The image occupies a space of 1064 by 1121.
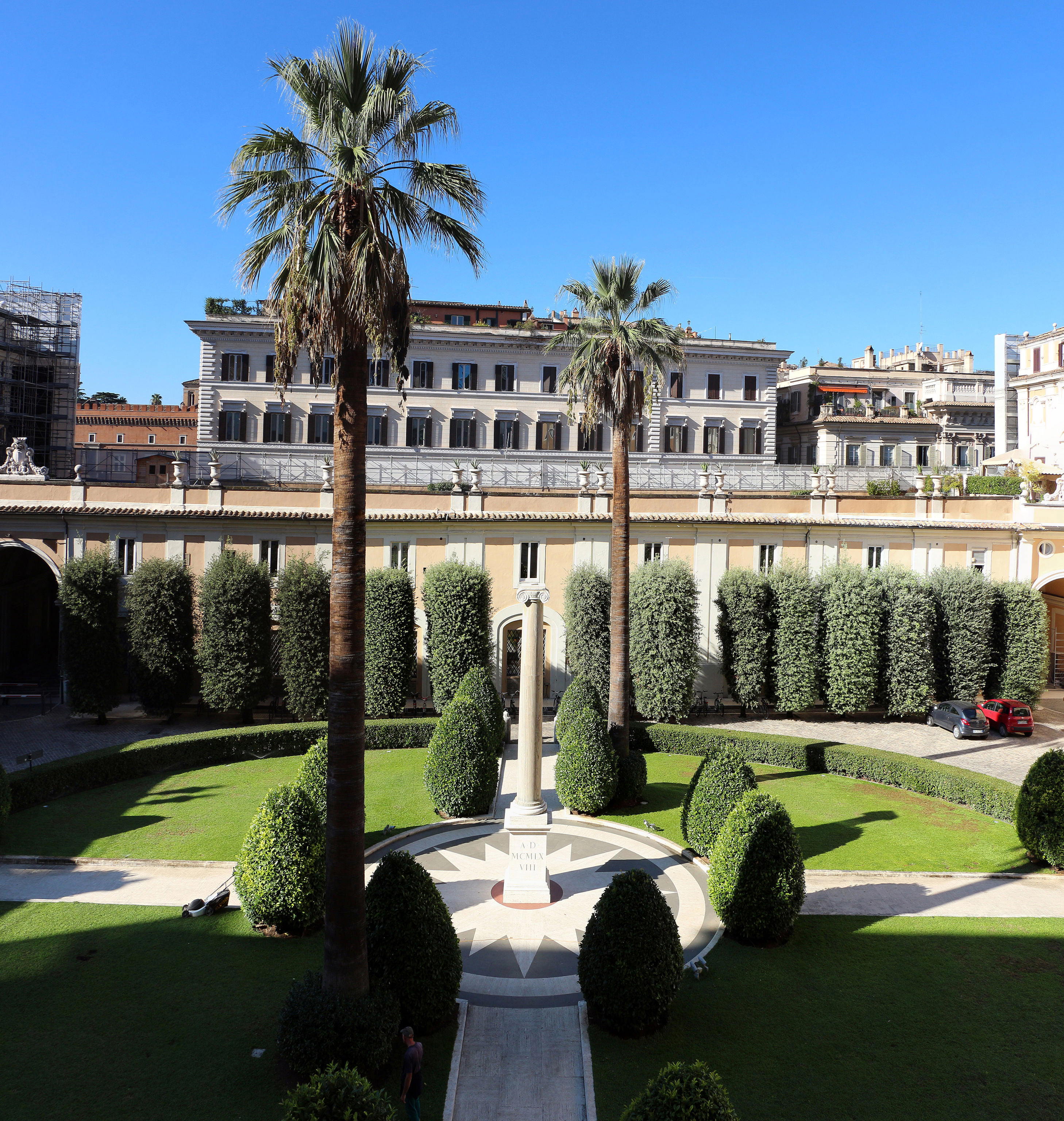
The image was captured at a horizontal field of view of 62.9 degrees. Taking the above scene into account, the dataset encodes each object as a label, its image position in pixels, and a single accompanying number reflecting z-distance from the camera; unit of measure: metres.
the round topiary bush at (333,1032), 10.33
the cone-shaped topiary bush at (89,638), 29.97
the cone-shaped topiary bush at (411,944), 11.52
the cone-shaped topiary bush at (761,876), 14.44
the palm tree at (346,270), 10.76
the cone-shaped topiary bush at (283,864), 14.32
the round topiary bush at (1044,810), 17.91
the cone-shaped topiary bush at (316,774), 17.11
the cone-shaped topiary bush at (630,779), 22.39
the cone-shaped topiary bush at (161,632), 30.27
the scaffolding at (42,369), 49.16
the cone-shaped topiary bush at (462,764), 20.62
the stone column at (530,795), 16.45
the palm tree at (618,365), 24.59
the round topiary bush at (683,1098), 8.02
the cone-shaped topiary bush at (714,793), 17.12
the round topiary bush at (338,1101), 8.43
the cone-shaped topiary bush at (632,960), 11.70
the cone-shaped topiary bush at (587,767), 21.17
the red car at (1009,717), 30.67
